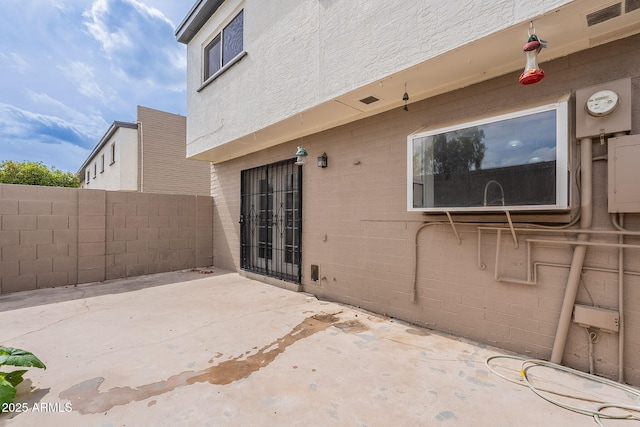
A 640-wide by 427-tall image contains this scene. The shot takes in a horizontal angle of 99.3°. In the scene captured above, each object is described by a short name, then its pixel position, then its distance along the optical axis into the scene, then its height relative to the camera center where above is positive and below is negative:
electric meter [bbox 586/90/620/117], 2.12 +0.90
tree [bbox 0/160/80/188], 16.37 +2.45
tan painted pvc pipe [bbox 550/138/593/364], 2.25 -0.29
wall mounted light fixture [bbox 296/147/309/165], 4.49 +0.98
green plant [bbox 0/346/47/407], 1.74 -1.07
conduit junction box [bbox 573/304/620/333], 2.14 -0.82
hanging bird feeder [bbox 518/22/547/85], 1.92 +1.12
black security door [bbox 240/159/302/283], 5.21 -0.13
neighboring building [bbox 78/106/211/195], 10.94 +2.33
